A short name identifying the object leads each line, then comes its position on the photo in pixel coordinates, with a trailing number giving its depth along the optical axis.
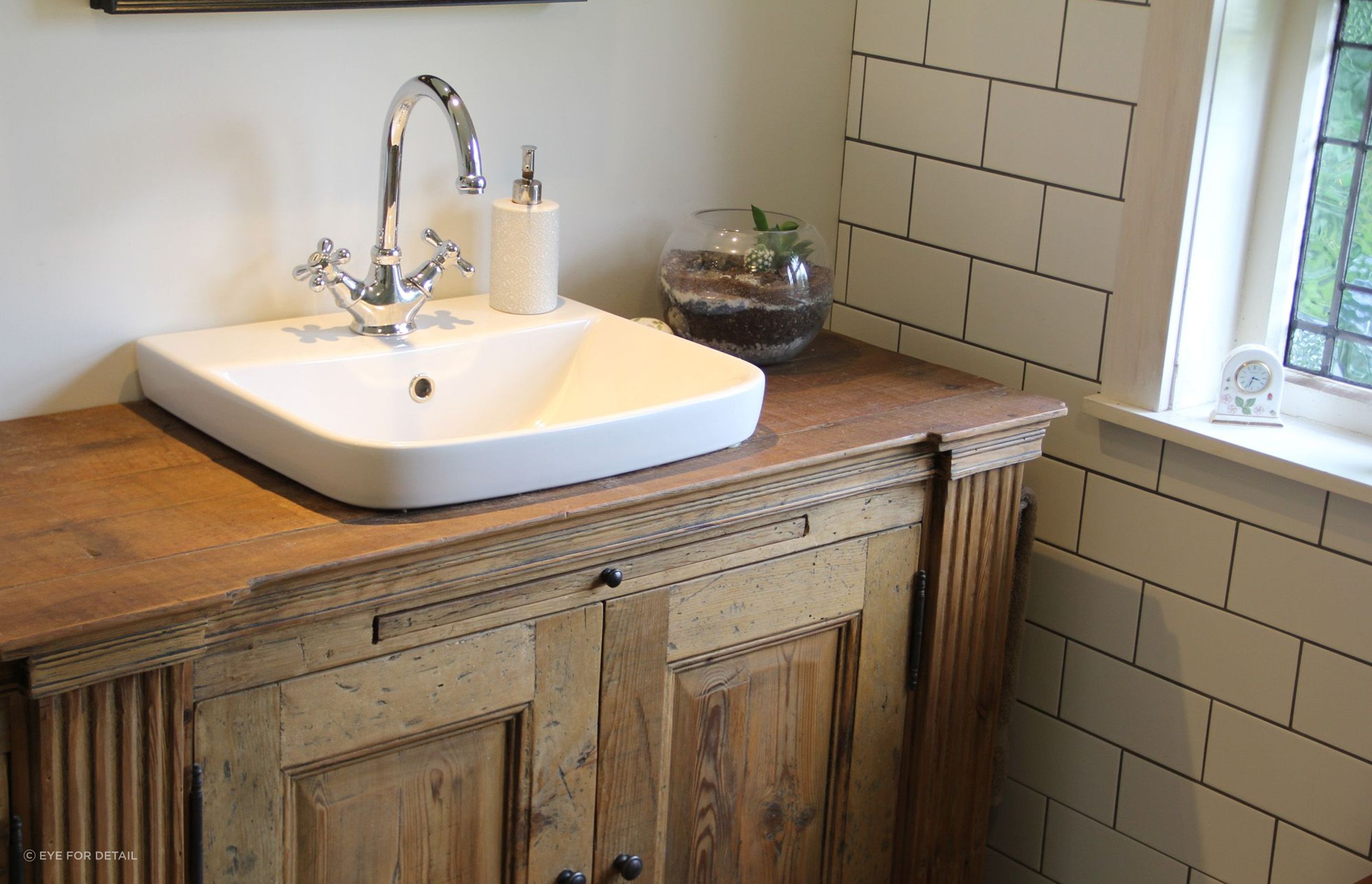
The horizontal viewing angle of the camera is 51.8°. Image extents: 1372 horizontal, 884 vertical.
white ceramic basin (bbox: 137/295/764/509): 1.31
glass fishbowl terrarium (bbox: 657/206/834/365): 1.81
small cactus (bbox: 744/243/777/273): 1.81
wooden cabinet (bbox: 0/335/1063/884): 1.15
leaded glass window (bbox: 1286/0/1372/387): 1.75
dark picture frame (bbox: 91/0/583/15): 1.45
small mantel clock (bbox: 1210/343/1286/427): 1.80
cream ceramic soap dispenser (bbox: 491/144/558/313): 1.73
